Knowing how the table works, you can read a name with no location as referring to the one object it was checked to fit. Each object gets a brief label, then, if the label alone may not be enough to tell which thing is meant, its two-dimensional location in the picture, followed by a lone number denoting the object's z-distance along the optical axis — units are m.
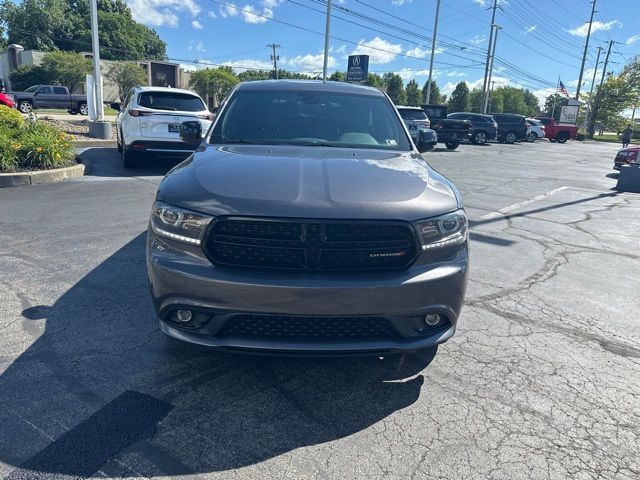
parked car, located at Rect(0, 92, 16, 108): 17.73
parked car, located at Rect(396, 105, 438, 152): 19.06
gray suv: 2.31
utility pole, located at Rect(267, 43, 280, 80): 79.69
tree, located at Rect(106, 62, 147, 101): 54.44
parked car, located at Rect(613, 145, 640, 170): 14.70
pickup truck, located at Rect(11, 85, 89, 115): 32.00
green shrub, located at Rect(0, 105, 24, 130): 9.43
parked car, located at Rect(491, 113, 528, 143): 31.59
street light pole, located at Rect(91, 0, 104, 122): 14.15
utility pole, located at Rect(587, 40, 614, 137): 62.22
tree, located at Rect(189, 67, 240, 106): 64.69
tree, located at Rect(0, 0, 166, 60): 74.88
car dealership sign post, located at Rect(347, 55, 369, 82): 28.73
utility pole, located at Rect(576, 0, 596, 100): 61.75
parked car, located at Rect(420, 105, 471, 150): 22.08
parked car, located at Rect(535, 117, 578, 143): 38.99
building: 45.09
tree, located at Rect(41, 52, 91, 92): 49.34
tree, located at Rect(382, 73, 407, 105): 99.65
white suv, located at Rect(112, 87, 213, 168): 9.23
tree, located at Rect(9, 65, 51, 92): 50.51
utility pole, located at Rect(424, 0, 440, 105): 38.72
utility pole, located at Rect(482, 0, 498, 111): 47.09
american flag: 48.94
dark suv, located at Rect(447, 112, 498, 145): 27.41
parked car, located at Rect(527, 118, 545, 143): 36.59
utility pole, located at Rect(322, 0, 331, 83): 26.91
